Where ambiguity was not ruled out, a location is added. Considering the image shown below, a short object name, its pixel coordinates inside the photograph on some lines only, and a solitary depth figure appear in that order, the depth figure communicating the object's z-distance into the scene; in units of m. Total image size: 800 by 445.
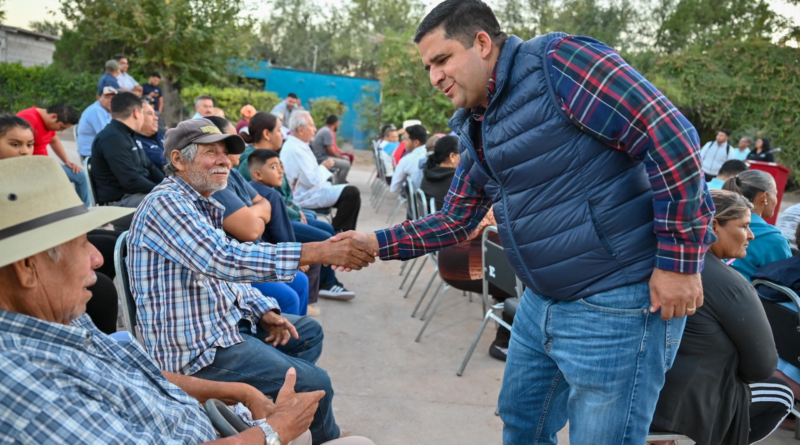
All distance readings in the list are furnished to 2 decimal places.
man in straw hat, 1.17
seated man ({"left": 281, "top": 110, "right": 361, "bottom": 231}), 6.43
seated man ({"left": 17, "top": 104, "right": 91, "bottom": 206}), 6.50
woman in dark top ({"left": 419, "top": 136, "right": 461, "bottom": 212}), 5.47
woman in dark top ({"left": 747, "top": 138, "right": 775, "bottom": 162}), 13.24
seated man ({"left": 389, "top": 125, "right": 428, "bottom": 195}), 7.63
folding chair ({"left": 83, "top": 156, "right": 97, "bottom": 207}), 5.02
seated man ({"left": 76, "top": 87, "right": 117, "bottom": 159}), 7.43
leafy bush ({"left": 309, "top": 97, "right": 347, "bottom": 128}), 19.44
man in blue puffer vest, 1.67
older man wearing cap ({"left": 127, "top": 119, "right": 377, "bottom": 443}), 2.18
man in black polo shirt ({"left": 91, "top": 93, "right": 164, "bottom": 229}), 4.93
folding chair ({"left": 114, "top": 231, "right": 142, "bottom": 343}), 2.37
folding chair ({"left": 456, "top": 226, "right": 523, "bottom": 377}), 3.57
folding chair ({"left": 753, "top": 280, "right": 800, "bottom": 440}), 3.05
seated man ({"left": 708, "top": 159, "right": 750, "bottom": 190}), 6.08
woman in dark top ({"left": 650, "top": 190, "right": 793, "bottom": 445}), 2.27
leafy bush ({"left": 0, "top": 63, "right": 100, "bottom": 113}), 20.30
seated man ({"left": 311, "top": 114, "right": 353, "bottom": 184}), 10.12
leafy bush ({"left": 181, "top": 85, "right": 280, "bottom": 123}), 18.47
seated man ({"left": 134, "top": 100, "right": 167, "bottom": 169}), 5.70
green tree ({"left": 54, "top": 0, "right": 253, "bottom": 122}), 19.25
